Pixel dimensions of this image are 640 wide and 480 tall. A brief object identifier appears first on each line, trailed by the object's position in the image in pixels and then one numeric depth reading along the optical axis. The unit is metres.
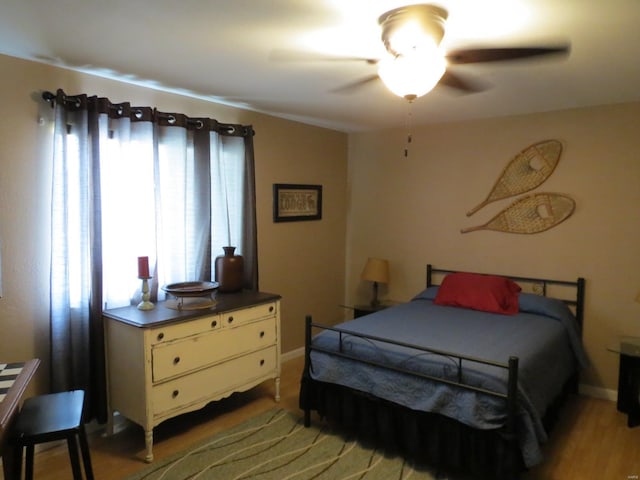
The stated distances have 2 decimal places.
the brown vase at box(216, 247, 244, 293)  3.34
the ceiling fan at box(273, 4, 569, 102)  1.75
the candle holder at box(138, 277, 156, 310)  2.79
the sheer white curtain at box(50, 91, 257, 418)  2.61
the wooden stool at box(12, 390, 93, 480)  1.79
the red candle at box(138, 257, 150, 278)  2.76
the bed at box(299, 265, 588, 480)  2.20
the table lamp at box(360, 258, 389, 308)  4.40
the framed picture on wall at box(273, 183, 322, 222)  4.02
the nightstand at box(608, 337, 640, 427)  3.02
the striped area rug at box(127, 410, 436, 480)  2.43
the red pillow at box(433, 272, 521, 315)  3.46
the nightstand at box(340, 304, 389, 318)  4.31
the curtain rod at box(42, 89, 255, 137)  2.54
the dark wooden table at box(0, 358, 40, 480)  1.54
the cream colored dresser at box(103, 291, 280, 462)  2.56
